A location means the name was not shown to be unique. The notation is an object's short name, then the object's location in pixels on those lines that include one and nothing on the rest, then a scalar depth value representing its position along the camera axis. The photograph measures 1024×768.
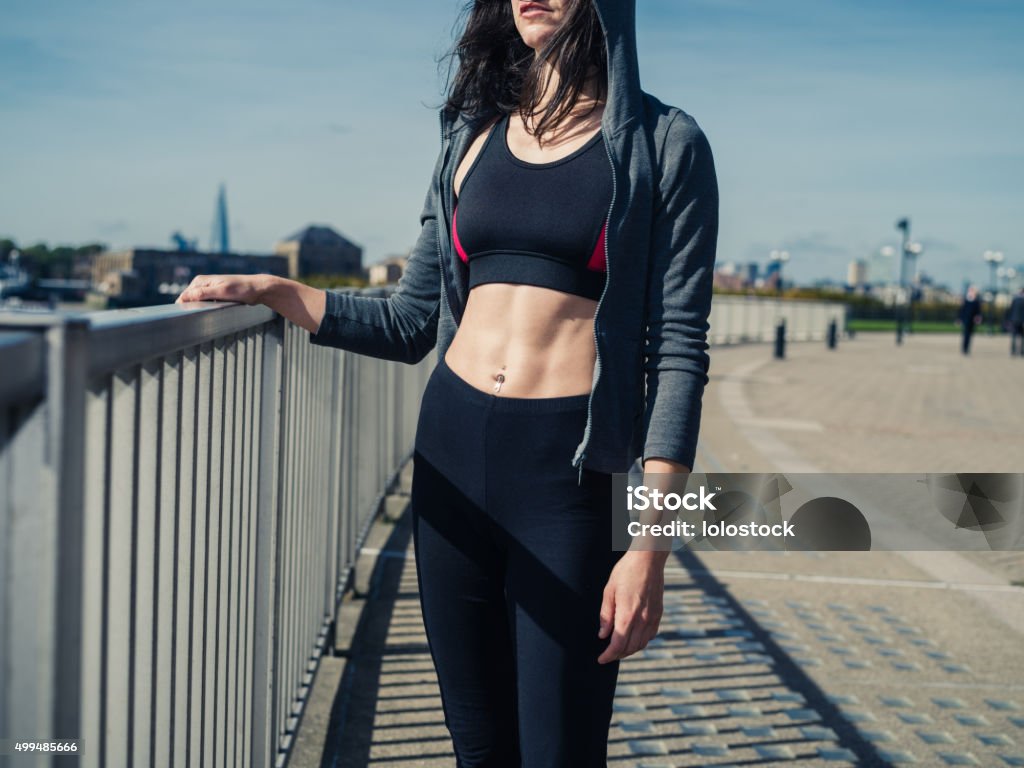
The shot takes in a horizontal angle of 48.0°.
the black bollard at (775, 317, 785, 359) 26.77
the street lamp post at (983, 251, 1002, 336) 65.38
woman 1.97
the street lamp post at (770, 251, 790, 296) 58.25
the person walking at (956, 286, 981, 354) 30.92
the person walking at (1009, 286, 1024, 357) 30.44
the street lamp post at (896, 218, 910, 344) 38.09
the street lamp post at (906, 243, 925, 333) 62.39
